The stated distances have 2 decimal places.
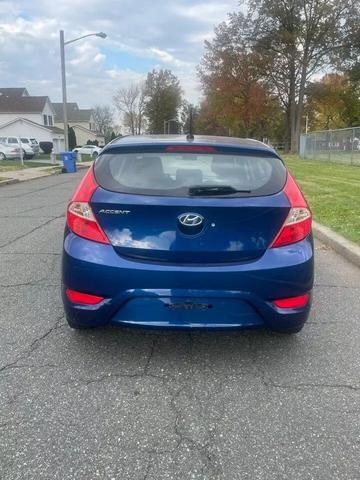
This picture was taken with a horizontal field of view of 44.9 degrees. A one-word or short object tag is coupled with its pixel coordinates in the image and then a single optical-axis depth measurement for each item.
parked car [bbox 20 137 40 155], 37.53
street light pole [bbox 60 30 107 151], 25.88
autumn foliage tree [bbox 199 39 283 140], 43.31
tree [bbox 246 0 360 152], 38.16
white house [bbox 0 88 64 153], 52.91
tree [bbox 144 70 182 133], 91.69
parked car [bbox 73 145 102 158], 49.87
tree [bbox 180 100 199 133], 99.15
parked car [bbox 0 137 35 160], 34.05
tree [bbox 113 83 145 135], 94.04
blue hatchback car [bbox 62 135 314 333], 2.81
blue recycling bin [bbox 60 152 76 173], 24.59
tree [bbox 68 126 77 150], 54.69
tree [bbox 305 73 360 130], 43.69
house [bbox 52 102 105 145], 72.00
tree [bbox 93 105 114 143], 101.75
